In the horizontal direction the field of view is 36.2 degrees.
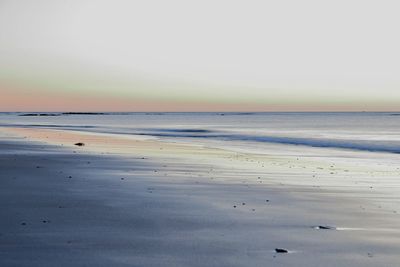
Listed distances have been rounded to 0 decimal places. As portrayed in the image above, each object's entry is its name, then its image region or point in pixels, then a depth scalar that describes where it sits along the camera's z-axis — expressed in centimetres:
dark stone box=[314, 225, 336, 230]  965
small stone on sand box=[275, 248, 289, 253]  795
